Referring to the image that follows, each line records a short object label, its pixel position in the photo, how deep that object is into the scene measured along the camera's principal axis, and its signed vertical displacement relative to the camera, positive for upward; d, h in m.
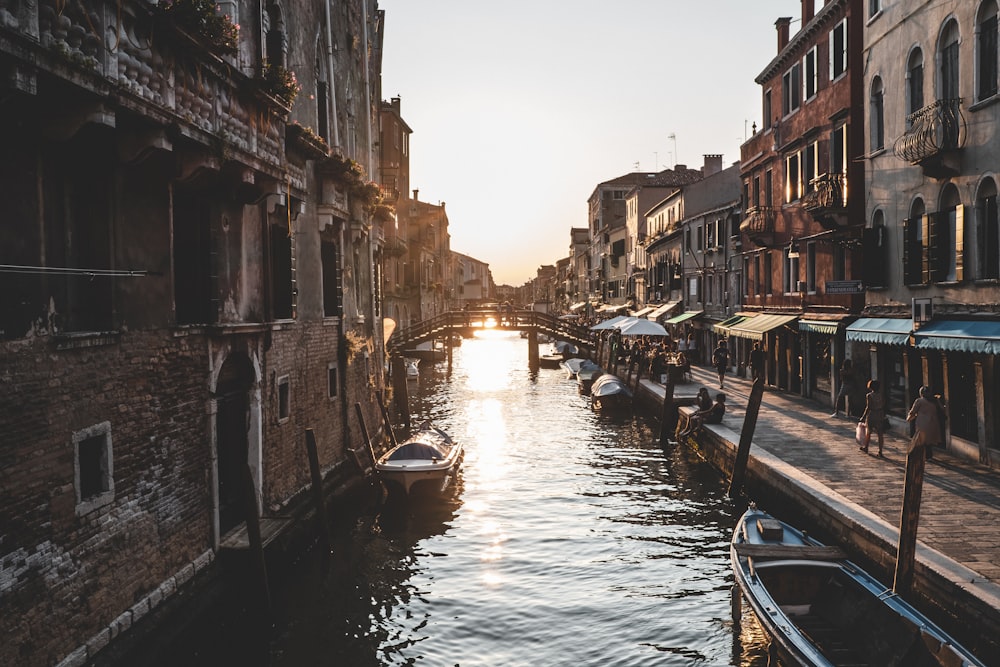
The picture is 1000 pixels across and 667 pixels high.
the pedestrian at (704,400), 20.42 -2.49
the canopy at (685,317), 35.25 -0.41
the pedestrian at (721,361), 27.09 -1.91
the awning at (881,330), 15.35 -0.57
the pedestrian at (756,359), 26.88 -1.90
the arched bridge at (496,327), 43.94 -0.79
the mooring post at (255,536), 9.73 -2.81
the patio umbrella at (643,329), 30.90 -0.81
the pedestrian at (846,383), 18.33 -1.94
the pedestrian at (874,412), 14.90 -2.15
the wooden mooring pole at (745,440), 15.06 -2.67
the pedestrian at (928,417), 12.76 -1.93
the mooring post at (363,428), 15.98 -2.36
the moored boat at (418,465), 15.26 -3.07
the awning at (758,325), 23.50 -0.62
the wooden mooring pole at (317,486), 12.19 -2.73
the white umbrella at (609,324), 36.53 -0.67
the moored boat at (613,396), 28.73 -3.26
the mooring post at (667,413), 22.20 -3.06
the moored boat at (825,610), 7.07 -3.22
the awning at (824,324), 19.36 -0.52
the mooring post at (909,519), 8.43 -2.42
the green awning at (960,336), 12.13 -0.58
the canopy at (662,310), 41.54 -0.06
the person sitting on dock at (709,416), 19.70 -2.84
